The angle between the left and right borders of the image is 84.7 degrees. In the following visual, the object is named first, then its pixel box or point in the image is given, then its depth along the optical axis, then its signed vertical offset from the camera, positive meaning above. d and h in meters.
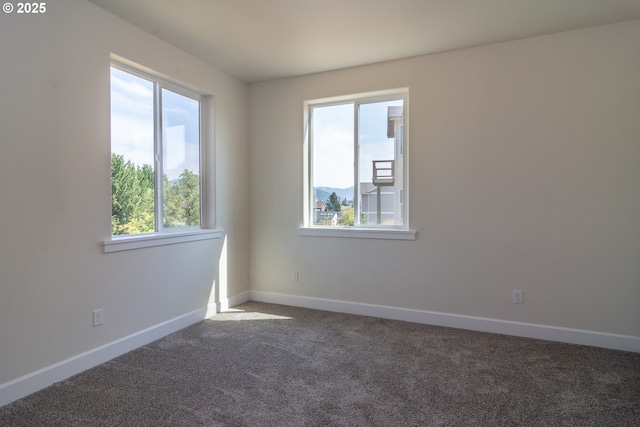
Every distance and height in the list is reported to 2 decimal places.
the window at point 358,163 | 3.74 +0.48
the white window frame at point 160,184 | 2.86 +0.22
